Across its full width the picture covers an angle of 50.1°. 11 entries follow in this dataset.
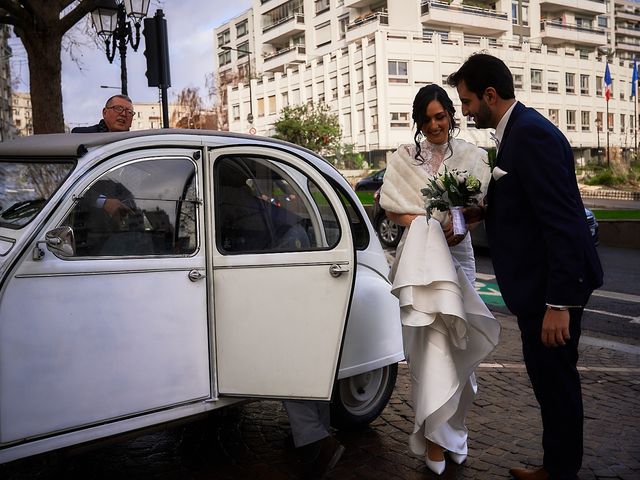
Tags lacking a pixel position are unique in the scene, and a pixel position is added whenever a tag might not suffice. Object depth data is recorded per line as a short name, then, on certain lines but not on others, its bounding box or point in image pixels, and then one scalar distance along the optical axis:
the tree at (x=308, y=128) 47.16
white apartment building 55.88
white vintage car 3.05
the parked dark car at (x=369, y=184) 31.81
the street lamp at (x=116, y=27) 11.57
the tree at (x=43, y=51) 10.52
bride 3.74
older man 5.91
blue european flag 43.00
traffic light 9.06
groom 3.11
